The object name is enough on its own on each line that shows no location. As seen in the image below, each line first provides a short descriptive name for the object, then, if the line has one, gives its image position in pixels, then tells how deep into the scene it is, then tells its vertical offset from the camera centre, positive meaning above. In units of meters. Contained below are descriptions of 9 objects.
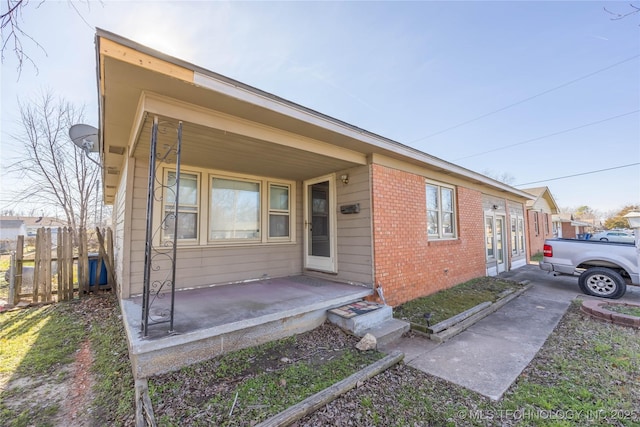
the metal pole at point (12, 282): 5.28 -1.00
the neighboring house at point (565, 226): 20.77 -0.03
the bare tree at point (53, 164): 13.38 +3.80
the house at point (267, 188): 2.75 +0.85
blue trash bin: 6.36 -0.98
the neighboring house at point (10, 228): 29.82 +0.63
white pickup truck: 5.77 -0.93
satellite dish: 5.14 +1.95
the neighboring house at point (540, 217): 14.14 +0.57
